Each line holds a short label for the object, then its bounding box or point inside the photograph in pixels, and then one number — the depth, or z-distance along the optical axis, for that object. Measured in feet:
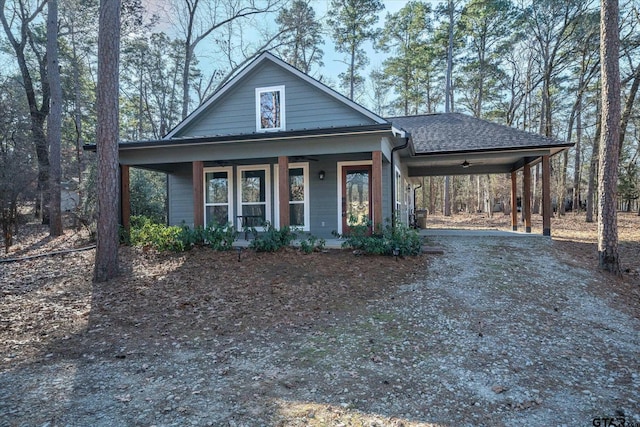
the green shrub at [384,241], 26.04
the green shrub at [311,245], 27.25
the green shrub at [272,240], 27.40
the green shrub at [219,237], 28.12
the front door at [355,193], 34.91
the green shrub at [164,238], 28.45
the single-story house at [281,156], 31.60
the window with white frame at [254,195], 36.55
